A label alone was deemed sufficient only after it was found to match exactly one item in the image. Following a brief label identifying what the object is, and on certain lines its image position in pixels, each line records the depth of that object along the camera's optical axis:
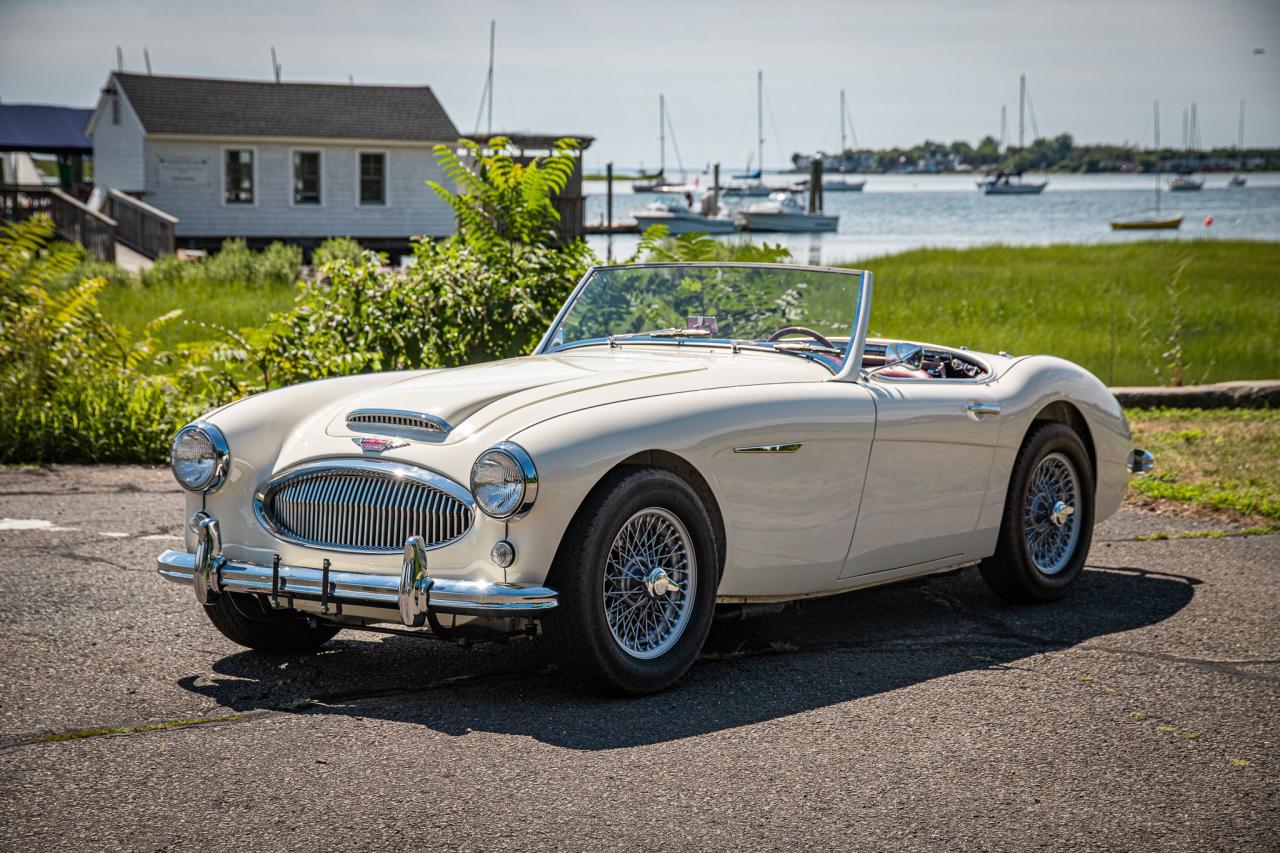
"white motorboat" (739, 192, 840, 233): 70.32
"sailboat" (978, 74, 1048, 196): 138.00
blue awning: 48.34
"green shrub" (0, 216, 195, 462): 9.43
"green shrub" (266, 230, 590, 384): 9.52
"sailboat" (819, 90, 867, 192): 157.75
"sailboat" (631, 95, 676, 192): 109.19
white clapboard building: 33.72
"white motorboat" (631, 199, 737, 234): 66.25
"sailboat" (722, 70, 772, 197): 91.56
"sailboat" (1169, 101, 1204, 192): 134.62
